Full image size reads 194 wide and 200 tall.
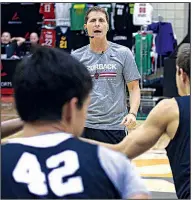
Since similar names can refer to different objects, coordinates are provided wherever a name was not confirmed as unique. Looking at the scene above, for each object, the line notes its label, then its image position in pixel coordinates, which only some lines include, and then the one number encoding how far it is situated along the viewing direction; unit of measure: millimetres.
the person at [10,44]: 21109
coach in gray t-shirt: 7277
